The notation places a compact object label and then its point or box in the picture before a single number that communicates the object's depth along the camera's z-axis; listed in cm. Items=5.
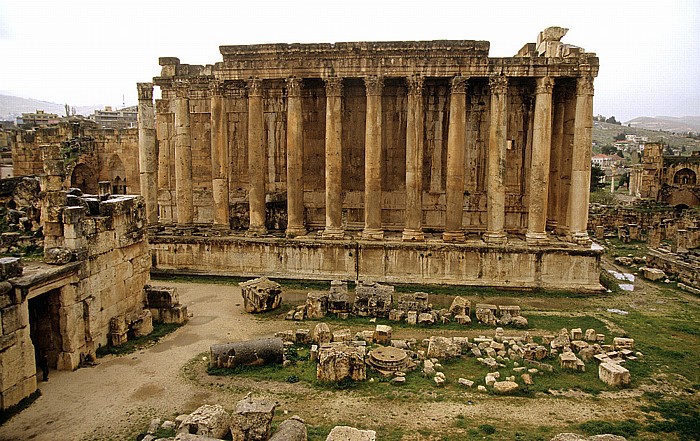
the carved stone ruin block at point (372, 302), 1798
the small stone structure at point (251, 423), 980
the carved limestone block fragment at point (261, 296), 1855
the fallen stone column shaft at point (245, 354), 1369
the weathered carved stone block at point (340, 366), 1277
